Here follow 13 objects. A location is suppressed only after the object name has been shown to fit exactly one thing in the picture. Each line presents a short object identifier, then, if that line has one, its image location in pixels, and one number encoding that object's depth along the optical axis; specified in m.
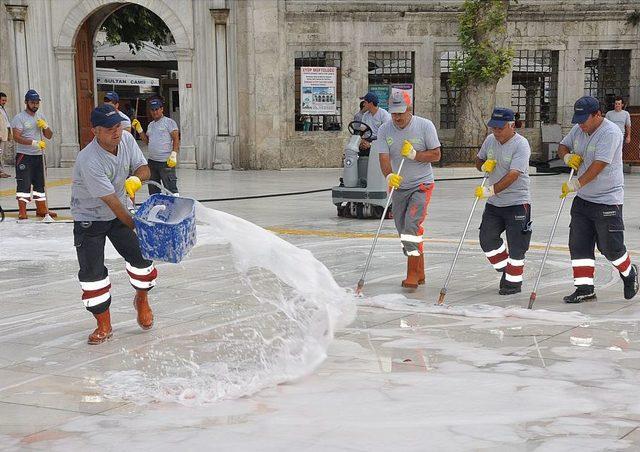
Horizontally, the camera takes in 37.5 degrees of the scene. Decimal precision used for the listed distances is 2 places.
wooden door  24.89
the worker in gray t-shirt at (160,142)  13.76
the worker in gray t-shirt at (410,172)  8.45
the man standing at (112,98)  12.47
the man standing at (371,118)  12.64
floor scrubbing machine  13.21
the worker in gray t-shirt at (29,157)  13.69
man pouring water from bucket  6.52
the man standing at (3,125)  16.94
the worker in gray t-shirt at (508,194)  8.09
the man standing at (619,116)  19.22
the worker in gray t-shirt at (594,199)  7.60
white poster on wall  23.95
